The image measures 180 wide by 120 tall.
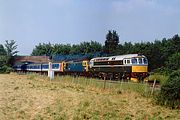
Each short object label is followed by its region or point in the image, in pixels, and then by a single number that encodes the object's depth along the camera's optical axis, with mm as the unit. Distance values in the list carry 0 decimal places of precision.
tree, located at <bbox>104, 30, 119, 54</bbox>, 77232
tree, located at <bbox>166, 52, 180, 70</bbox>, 36162
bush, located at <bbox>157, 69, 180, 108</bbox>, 16468
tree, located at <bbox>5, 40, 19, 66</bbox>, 83103
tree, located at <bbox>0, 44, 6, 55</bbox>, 83843
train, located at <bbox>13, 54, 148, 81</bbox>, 35060
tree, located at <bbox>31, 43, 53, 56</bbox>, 104726
